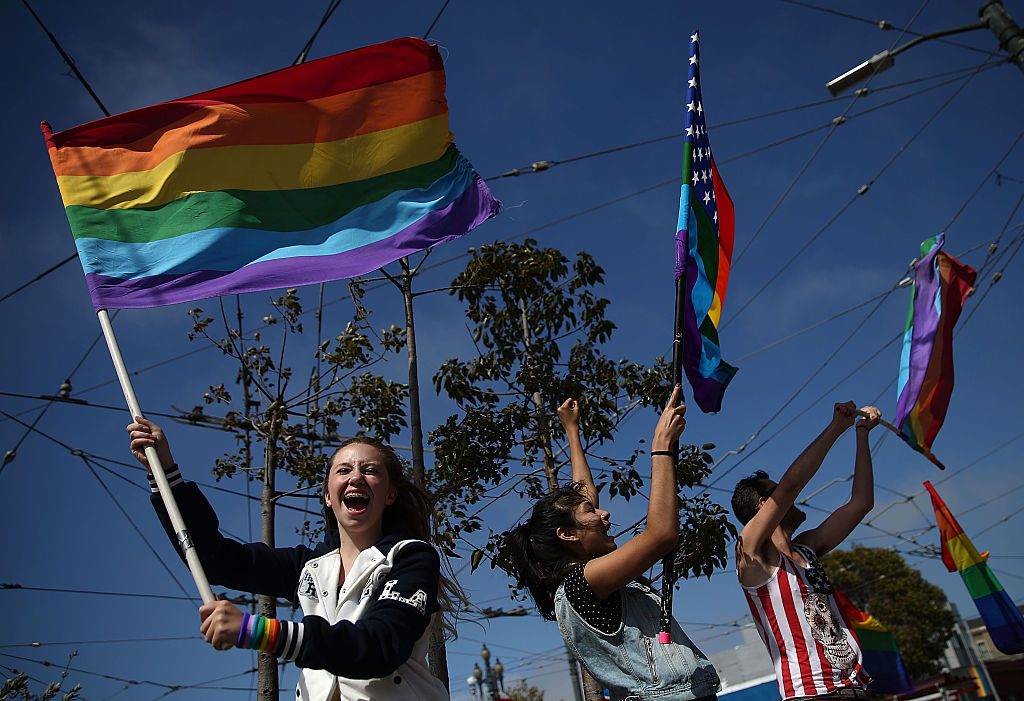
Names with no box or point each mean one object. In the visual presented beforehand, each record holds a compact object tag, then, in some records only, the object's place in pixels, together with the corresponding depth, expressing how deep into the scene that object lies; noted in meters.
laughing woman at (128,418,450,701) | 2.05
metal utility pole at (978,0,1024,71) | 6.45
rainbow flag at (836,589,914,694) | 3.61
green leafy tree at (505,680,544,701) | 28.61
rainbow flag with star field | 3.89
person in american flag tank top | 3.18
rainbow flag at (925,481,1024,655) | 6.07
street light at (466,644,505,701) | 24.28
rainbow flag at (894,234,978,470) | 5.87
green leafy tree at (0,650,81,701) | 8.95
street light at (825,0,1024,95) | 6.49
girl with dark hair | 2.65
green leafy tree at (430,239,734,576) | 8.18
